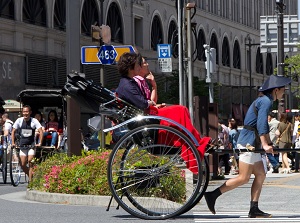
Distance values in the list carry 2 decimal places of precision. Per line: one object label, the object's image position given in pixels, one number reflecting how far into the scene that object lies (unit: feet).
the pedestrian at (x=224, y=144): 90.63
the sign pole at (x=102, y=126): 52.97
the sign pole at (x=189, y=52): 99.50
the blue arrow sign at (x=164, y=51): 119.03
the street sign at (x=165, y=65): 114.52
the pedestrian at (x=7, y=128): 78.83
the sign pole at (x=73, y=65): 48.34
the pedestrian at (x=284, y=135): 92.38
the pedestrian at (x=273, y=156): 87.50
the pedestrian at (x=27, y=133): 65.92
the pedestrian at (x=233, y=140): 92.82
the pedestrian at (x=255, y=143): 34.81
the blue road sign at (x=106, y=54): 58.03
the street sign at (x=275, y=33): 125.70
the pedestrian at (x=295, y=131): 97.25
